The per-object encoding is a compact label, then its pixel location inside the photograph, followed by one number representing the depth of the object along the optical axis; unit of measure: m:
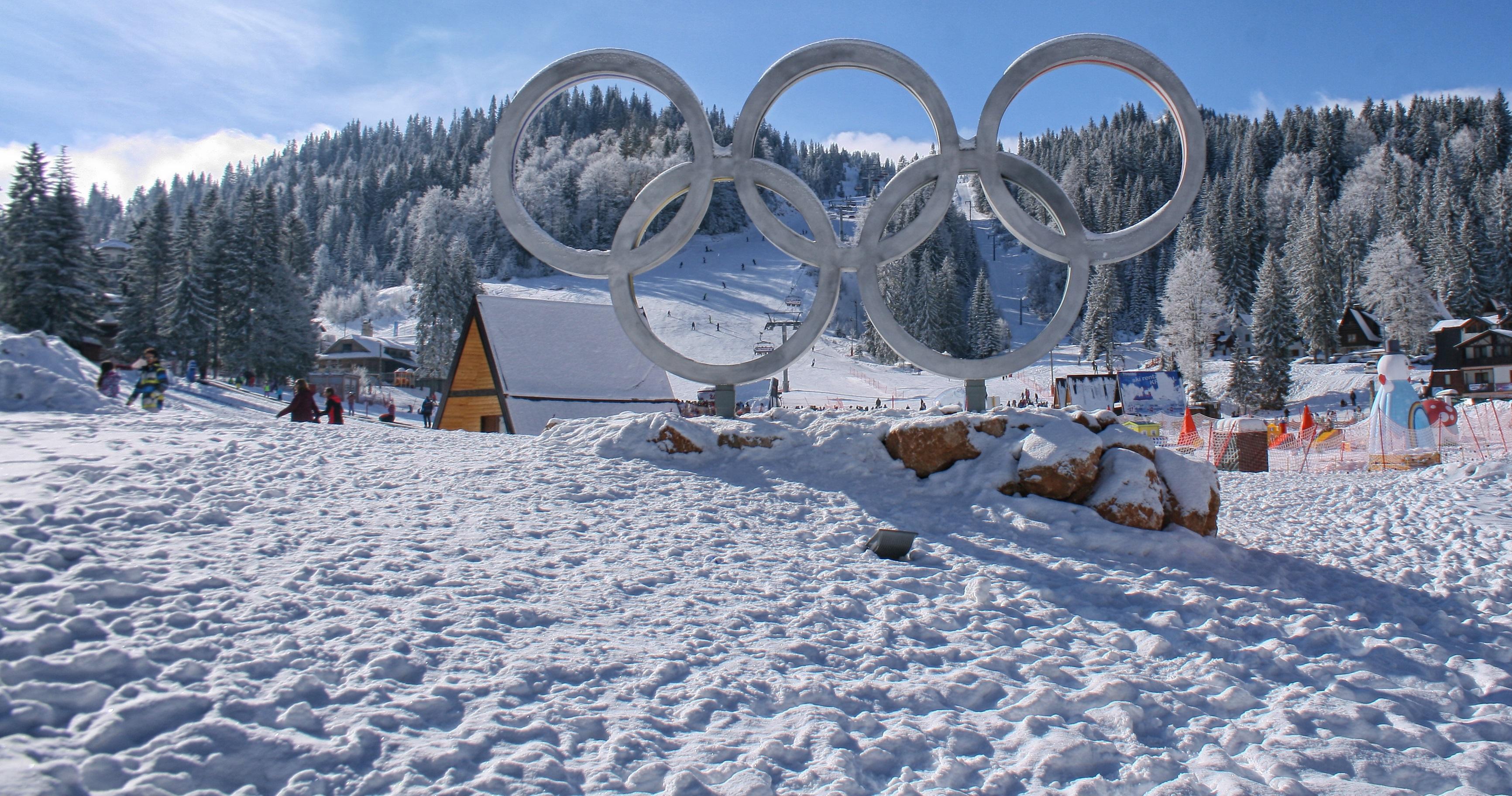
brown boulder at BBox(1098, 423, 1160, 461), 8.88
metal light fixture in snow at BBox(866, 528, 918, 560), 6.73
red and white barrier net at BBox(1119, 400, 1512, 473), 16.20
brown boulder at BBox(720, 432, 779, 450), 9.88
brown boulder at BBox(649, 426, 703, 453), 9.71
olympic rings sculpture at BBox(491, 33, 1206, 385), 10.77
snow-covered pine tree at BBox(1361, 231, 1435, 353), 62.62
